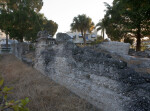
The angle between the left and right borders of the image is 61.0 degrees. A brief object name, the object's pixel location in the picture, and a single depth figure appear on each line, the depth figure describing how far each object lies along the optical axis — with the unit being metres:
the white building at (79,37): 41.12
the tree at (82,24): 28.44
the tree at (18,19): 18.07
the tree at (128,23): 13.70
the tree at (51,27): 34.21
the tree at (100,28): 29.83
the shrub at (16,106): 0.98
